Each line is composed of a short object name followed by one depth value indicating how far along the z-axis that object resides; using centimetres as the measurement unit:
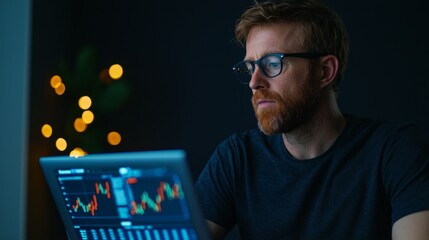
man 155
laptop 98
